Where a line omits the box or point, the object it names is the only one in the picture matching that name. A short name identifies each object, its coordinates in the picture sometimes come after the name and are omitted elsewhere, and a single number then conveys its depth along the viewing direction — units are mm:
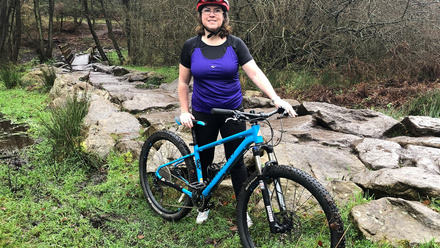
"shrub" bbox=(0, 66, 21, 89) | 9570
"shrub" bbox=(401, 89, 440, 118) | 6094
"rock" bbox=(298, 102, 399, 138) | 5102
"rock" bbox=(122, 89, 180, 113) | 6938
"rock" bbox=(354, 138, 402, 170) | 3830
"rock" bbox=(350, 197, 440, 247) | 2428
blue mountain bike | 2090
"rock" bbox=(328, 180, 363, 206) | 3014
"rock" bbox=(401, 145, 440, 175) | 3680
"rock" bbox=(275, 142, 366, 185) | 3541
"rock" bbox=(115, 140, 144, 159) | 4302
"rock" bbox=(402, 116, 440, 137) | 4808
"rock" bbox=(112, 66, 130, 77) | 13969
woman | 2494
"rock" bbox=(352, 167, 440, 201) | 2971
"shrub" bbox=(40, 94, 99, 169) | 4152
